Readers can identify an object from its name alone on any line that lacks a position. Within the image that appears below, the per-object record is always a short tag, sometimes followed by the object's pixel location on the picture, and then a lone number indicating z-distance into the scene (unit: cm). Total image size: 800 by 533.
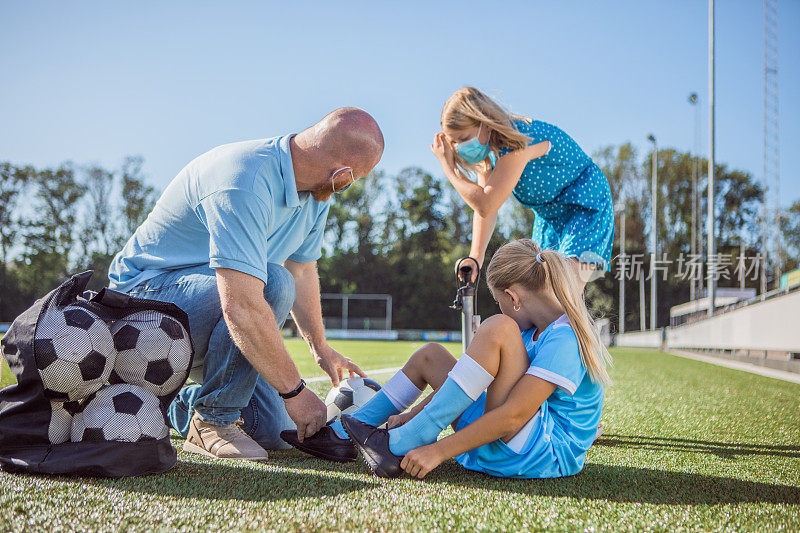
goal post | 4528
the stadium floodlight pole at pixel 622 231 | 3748
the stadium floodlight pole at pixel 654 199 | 3250
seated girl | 214
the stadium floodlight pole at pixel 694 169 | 3716
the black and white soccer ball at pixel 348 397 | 324
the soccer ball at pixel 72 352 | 196
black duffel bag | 195
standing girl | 316
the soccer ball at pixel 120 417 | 203
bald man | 223
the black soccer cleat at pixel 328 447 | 241
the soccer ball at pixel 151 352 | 219
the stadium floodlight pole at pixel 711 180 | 1811
